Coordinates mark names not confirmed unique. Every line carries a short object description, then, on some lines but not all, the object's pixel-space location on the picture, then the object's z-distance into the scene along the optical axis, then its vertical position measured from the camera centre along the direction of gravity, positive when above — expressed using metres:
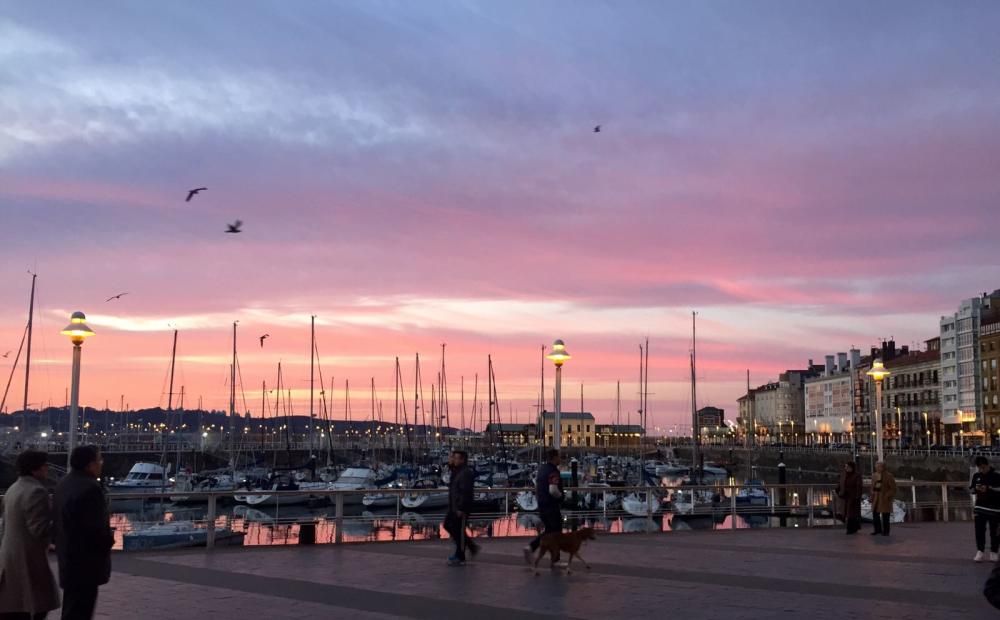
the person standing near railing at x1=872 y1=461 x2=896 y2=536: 22.84 -1.75
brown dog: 16.03 -1.99
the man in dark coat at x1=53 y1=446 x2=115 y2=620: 8.75 -1.04
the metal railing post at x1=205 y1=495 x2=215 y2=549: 18.94 -1.98
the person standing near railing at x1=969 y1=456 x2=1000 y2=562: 17.00 -1.36
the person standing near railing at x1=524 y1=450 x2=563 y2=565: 16.88 -1.24
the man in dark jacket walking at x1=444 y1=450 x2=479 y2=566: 17.33 -1.45
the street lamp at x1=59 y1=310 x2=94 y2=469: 16.25 +1.46
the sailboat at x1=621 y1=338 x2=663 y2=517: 54.09 -4.51
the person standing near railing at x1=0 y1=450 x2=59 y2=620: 8.43 -1.12
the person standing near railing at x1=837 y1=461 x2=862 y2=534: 23.34 -1.80
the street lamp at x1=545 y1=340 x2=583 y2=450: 21.62 +1.47
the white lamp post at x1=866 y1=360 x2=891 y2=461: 27.86 +1.29
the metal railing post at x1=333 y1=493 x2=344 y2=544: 20.28 -1.99
